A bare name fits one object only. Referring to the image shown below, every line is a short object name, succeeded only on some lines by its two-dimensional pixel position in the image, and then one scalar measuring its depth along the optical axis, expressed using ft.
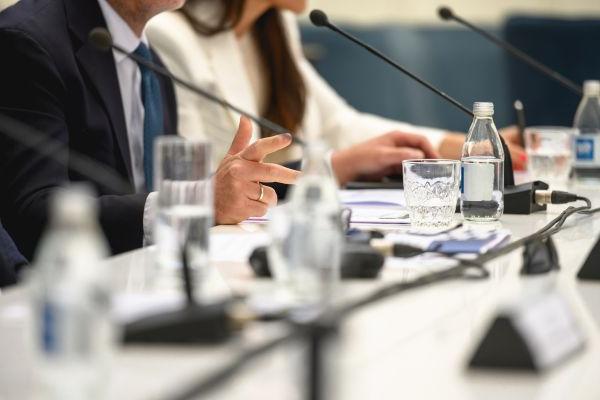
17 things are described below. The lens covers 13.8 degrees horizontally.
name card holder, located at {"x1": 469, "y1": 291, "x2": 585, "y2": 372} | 8.93
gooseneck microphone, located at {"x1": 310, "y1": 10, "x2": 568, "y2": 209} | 11.92
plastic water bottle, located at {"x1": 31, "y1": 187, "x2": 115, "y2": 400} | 7.30
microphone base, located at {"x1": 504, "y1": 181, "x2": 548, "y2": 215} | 11.91
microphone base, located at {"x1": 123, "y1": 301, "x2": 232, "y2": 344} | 9.15
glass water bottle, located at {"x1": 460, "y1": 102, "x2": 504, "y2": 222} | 11.61
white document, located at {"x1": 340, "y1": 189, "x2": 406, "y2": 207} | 12.29
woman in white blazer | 14.74
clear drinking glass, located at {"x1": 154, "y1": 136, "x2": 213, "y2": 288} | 10.10
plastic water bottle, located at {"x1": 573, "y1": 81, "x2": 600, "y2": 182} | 13.41
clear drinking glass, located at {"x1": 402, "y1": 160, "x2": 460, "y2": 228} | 11.44
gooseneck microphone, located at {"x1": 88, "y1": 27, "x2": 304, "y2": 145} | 10.79
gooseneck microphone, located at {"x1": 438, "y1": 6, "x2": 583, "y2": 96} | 13.23
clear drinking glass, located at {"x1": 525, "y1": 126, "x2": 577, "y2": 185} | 13.75
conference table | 8.46
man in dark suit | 11.68
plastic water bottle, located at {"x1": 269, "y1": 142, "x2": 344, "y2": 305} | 9.63
